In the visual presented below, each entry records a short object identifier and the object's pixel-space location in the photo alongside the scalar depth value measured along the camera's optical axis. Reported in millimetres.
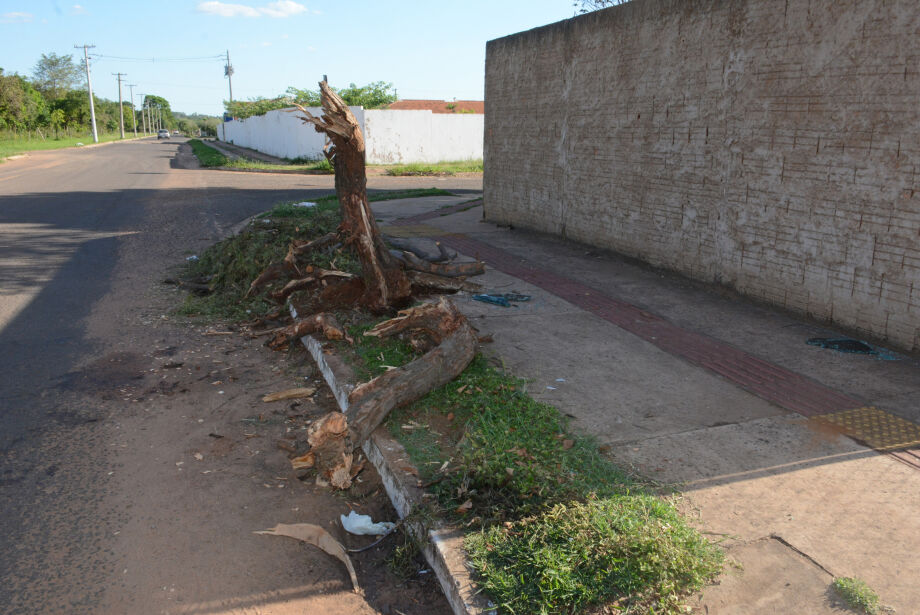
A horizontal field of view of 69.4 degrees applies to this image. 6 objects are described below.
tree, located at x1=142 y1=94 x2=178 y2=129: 160125
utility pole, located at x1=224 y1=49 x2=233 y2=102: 85000
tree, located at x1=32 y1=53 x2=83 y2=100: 79925
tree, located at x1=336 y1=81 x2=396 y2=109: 43219
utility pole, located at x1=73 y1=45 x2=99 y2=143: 70188
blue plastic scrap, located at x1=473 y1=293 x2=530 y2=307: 7461
